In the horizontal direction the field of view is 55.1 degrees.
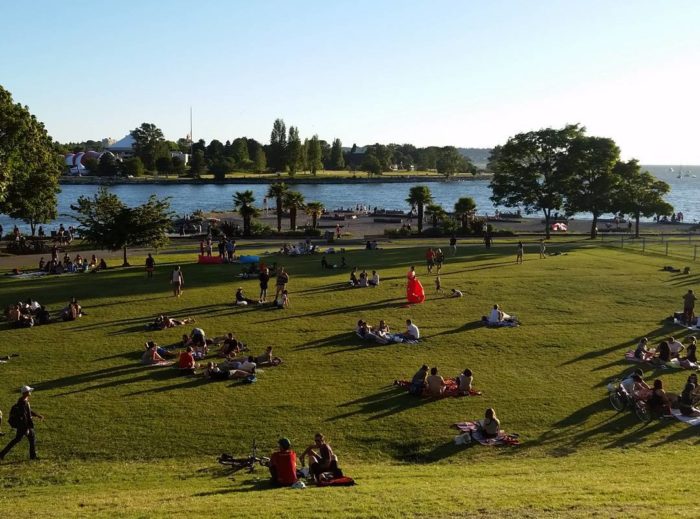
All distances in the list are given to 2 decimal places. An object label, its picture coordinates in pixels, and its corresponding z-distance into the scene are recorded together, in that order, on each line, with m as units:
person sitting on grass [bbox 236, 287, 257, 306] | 28.25
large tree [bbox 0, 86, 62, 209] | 46.72
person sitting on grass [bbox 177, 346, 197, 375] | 19.89
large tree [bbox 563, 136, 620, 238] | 58.56
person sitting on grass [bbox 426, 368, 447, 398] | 18.09
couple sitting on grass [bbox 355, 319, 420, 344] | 23.16
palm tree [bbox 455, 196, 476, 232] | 61.00
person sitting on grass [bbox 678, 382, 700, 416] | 16.95
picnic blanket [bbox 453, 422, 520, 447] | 15.27
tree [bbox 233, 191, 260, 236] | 56.66
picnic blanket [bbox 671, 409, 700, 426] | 16.49
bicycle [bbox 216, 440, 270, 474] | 13.91
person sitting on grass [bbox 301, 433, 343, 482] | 13.12
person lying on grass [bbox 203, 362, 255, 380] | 19.42
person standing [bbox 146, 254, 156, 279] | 33.94
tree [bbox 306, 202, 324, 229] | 65.81
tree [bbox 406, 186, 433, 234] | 64.72
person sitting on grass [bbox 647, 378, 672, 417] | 17.00
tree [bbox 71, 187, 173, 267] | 37.94
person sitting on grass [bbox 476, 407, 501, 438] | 15.44
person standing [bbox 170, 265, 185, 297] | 29.23
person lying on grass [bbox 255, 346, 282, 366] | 20.61
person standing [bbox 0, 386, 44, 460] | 14.40
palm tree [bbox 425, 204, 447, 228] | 64.50
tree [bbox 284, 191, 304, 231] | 65.00
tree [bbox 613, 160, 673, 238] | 58.94
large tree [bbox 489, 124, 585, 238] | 59.50
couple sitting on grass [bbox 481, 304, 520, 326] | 25.11
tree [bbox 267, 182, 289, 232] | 66.31
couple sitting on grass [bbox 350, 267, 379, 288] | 31.84
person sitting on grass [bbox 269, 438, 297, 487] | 12.92
